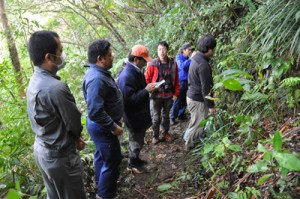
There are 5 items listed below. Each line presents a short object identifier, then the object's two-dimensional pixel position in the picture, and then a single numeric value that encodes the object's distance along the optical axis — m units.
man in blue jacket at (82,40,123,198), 3.08
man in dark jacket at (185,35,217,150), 4.04
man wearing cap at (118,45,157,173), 3.90
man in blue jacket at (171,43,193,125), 5.97
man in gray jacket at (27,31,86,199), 2.34
